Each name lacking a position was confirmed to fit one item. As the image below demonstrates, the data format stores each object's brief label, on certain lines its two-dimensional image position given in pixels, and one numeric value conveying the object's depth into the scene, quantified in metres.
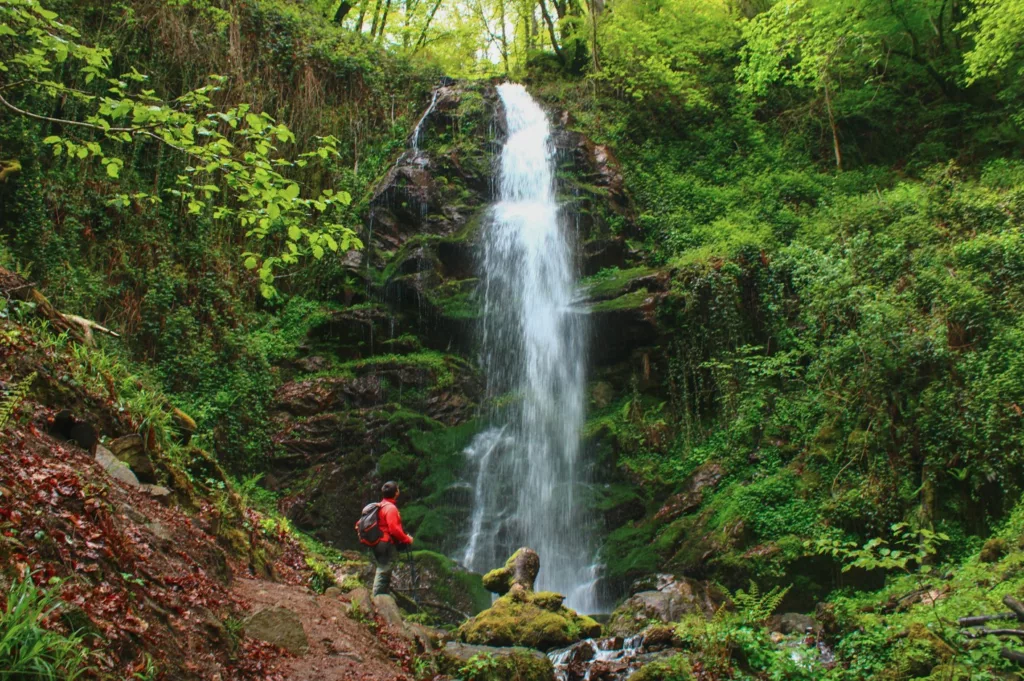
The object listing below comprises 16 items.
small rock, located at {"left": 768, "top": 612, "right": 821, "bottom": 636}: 6.84
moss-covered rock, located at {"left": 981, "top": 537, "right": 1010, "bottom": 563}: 6.24
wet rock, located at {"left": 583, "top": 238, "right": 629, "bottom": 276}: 14.17
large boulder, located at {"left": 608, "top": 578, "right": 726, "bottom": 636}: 7.37
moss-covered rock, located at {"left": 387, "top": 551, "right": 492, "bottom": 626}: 8.52
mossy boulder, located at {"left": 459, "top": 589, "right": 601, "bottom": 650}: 6.77
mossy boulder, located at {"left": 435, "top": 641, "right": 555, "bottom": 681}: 5.43
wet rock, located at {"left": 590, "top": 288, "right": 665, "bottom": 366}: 12.12
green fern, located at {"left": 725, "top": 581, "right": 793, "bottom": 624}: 5.67
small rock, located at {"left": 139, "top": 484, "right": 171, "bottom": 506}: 4.69
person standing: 6.78
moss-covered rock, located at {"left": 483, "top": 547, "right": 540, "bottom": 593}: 8.01
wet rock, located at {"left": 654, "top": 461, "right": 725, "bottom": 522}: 9.84
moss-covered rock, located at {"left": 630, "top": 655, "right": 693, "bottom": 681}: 5.15
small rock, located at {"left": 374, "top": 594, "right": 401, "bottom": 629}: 6.11
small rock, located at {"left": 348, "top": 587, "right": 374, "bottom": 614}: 5.75
